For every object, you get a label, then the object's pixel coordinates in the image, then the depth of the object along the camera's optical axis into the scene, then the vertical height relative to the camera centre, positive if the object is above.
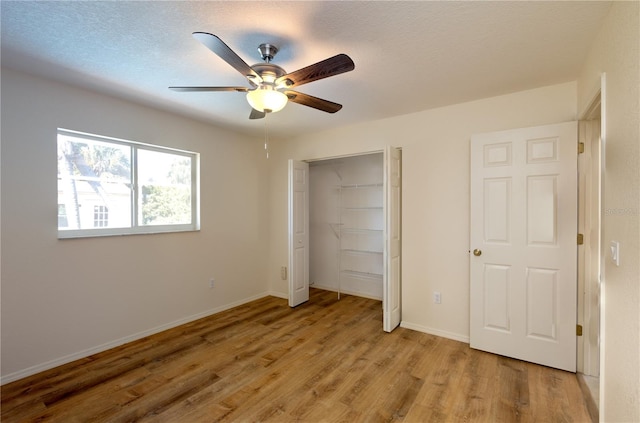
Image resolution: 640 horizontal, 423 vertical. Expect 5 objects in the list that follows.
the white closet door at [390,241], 3.17 -0.38
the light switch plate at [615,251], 1.36 -0.22
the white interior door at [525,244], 2.40 -0.33
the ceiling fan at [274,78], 1.51 +0.80
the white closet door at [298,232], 4.03 -0.35
